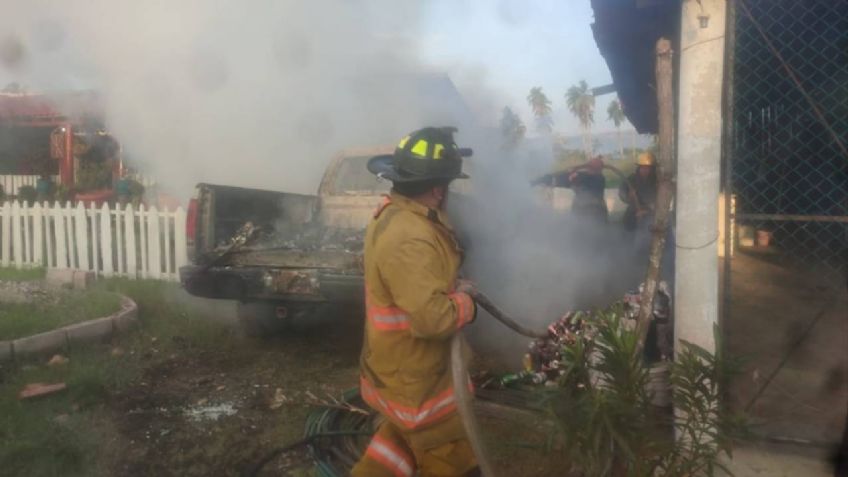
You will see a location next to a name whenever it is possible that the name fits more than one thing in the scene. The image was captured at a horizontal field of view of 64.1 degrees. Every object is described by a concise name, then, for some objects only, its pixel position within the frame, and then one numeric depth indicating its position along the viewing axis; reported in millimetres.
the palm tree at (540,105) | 59906
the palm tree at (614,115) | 45631
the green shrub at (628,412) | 2631
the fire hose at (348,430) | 2418
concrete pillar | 3312
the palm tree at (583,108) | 61250
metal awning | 4527
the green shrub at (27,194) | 15703
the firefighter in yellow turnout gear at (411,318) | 2346
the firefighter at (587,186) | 8547
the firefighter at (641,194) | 7457
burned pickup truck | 5348
